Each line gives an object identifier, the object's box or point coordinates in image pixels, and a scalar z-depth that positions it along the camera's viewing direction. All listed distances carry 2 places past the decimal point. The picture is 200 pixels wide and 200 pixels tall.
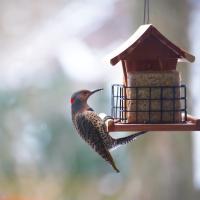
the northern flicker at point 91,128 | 4.91
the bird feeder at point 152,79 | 4.63
